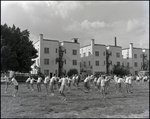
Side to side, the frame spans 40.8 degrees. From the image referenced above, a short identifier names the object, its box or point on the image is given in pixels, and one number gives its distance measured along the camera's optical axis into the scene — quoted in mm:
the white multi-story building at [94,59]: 51812
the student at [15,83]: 14809
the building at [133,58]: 59562
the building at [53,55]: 44281
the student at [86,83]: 19672
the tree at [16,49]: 30666
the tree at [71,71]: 45562
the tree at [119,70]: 51906
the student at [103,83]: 14165
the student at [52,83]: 16109
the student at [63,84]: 13305
